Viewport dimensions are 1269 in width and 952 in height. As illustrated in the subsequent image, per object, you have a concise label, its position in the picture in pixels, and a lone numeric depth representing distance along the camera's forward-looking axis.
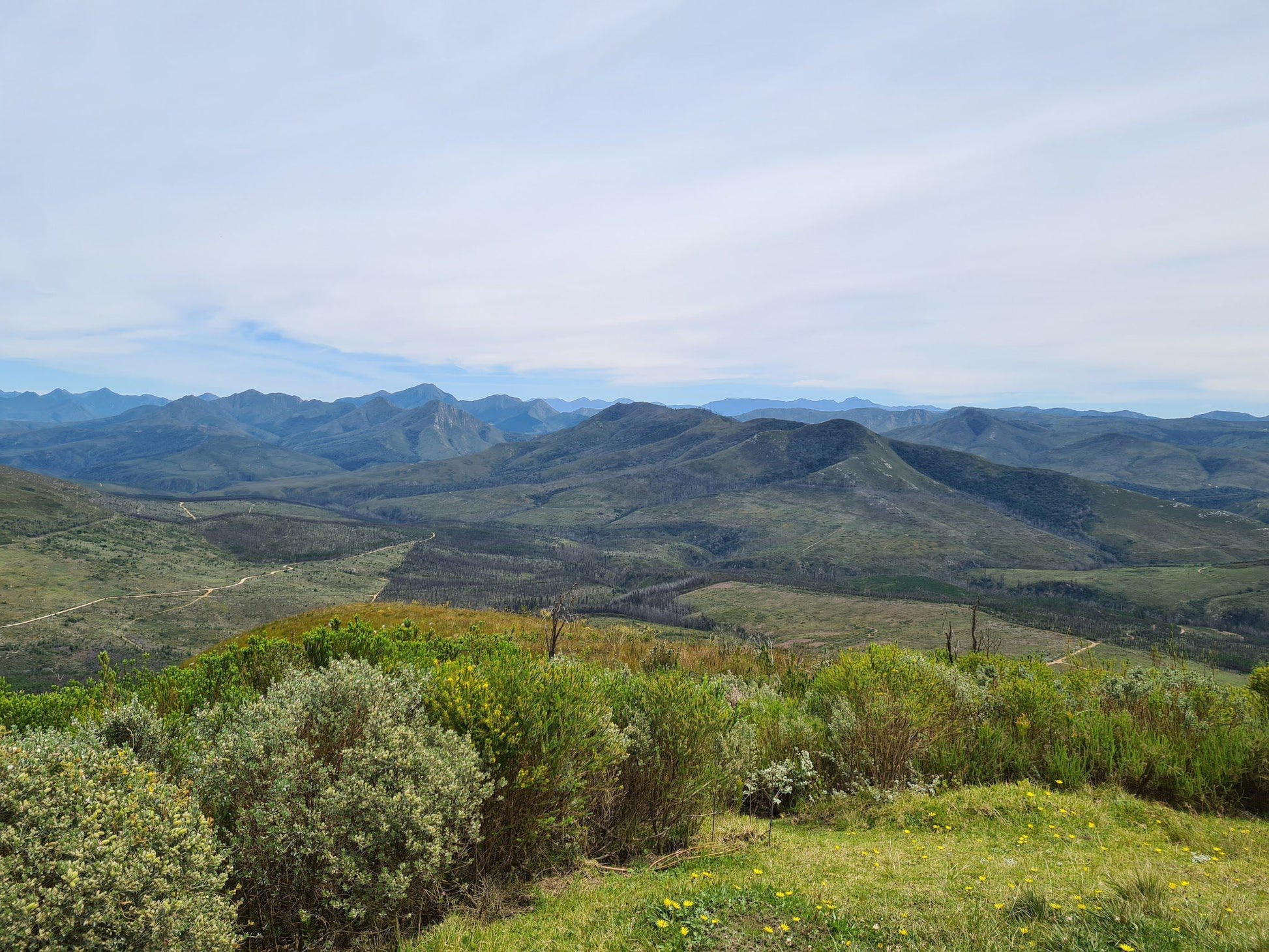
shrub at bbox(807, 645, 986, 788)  8.15
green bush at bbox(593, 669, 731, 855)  6.42
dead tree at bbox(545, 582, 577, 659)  11.59
